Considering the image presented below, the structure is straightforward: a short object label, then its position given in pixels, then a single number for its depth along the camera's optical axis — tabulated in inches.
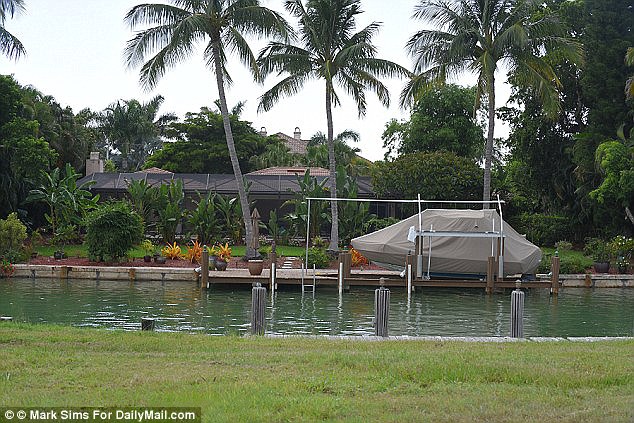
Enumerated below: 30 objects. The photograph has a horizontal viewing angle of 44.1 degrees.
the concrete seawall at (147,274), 1023.0
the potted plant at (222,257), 1051.3
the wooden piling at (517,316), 541.3
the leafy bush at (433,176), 1407.5
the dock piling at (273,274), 921.5
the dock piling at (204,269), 926.4
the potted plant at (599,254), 1096.4
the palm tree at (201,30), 1127.0
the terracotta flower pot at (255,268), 979.3
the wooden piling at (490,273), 933.2
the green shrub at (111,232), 1085.1
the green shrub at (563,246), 1348.4
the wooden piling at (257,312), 526.3
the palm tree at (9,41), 1194.6
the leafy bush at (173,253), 1140.5
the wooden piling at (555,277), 936.3
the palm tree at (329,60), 1240.2
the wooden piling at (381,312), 533.6
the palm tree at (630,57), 1053.8
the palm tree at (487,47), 1172.5
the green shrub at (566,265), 1072.2
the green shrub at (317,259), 1106.1
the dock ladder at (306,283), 927.7
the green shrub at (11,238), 1059.9
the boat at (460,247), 971.9
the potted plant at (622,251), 1099.9
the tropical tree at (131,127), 2711.6
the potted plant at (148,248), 1155.3
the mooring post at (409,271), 901.4
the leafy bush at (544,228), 1460.4
